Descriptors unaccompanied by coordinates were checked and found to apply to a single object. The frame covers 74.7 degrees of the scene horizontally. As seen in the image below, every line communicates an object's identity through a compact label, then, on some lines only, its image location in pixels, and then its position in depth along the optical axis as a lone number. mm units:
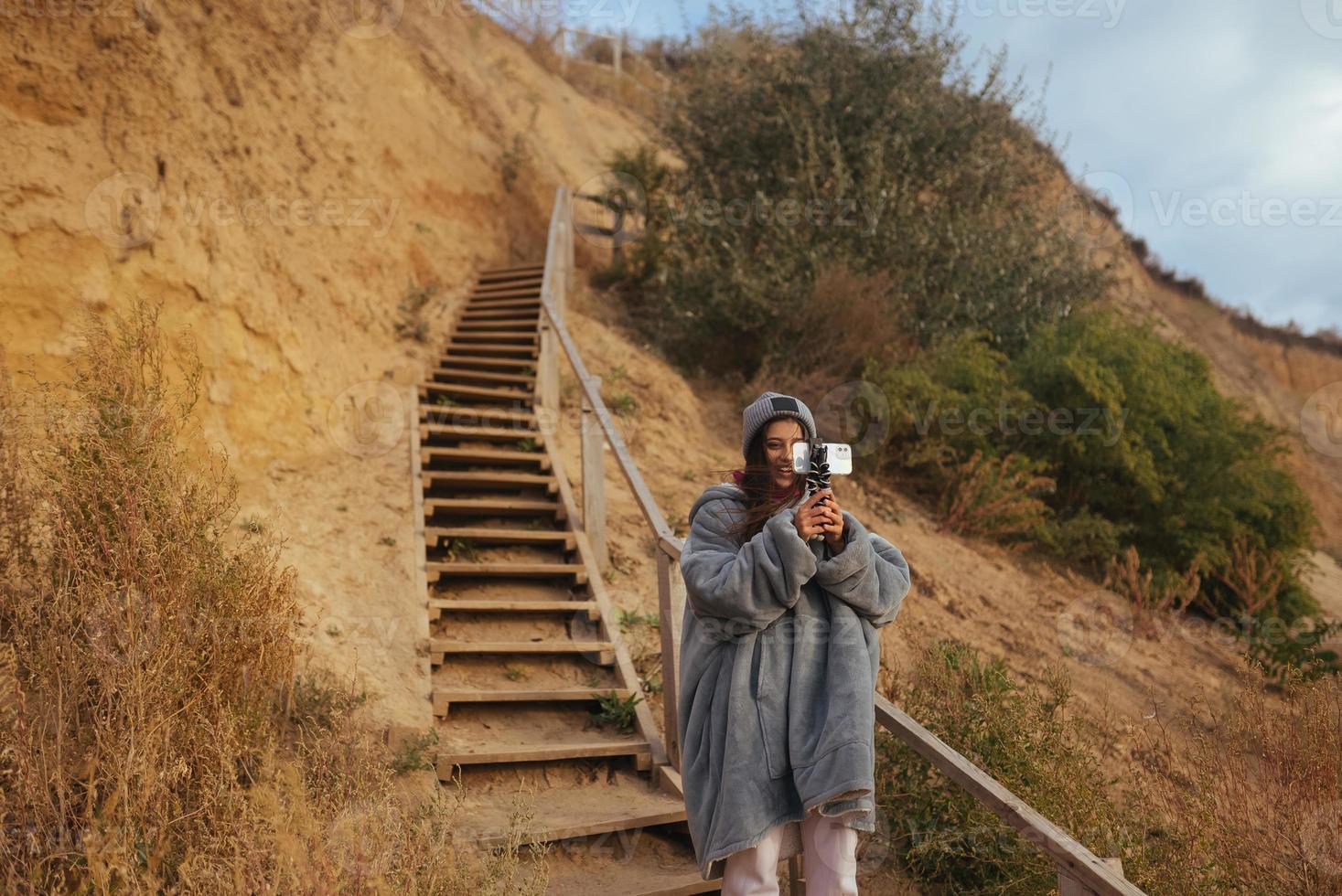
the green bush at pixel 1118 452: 8297
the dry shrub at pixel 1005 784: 3086
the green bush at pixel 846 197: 10438
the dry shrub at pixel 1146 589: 7348
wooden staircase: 3678
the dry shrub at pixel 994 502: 8062
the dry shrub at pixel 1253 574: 7834
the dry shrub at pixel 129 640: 2463
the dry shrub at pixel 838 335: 9586
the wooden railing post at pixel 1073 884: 2188
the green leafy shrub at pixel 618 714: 4539
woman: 2252
